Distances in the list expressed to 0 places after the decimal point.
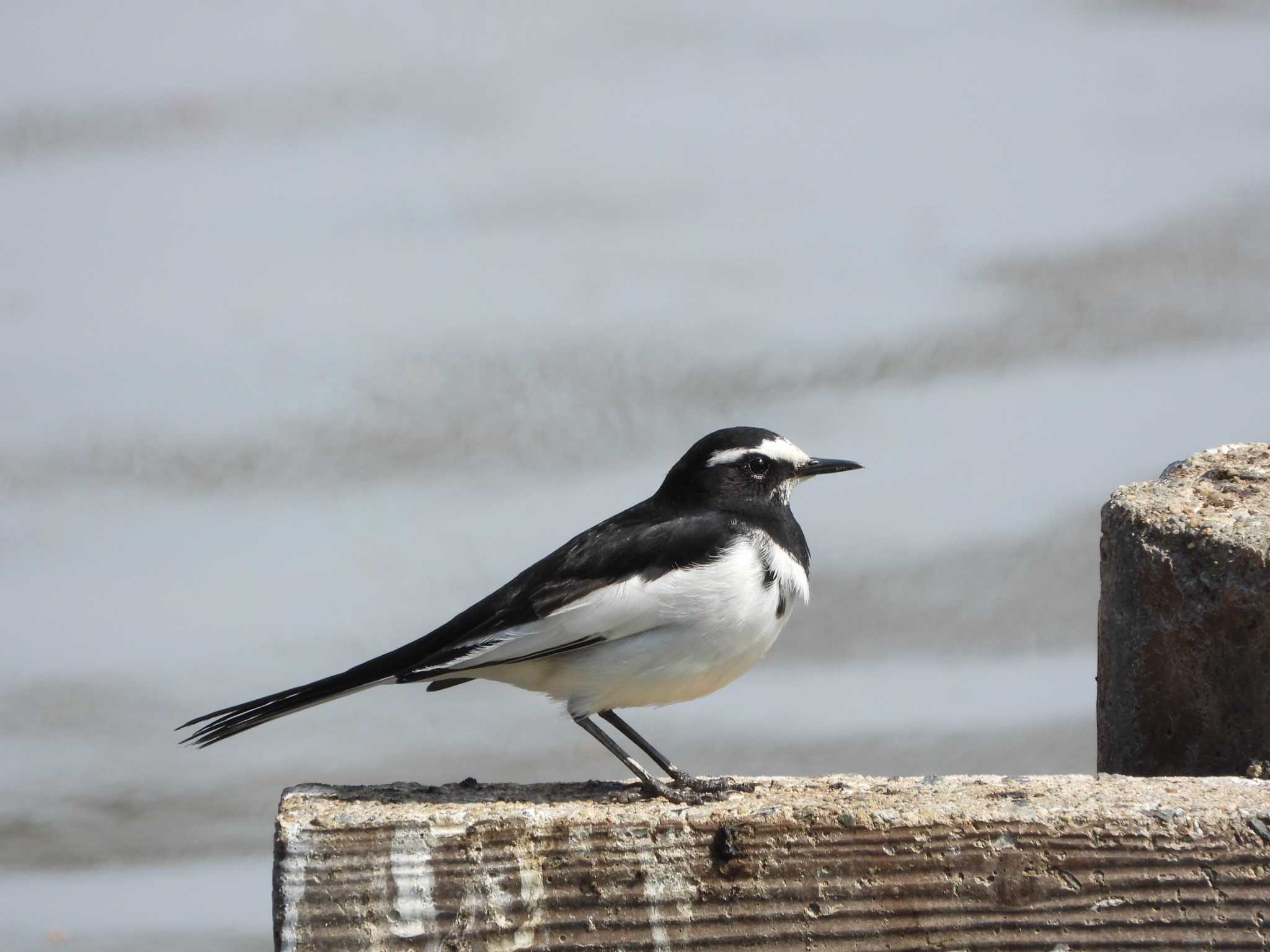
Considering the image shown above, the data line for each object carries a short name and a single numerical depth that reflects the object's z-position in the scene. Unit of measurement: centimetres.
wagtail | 606
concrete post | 530
